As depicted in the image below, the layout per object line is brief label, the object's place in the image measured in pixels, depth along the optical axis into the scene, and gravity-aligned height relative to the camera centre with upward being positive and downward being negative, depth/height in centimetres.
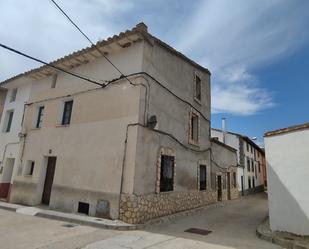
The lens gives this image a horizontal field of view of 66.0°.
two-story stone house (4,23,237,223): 855 +182
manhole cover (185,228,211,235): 753 -149
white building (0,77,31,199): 1266 +251
